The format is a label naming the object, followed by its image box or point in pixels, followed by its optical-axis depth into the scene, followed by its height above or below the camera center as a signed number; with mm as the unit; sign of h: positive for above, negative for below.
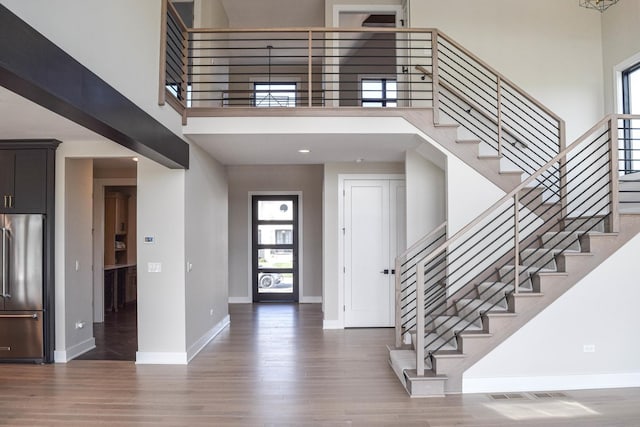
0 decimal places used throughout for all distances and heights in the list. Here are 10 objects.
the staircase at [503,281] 4215 -602
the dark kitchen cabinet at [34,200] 5316 +308
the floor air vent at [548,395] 4152 -1564
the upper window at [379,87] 9508 +2818
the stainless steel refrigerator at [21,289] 5285 -712
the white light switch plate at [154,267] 5383 -481
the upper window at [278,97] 9688 +2684
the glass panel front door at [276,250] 10133 -561
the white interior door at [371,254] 7348 -485
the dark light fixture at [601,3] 4700 +2244
